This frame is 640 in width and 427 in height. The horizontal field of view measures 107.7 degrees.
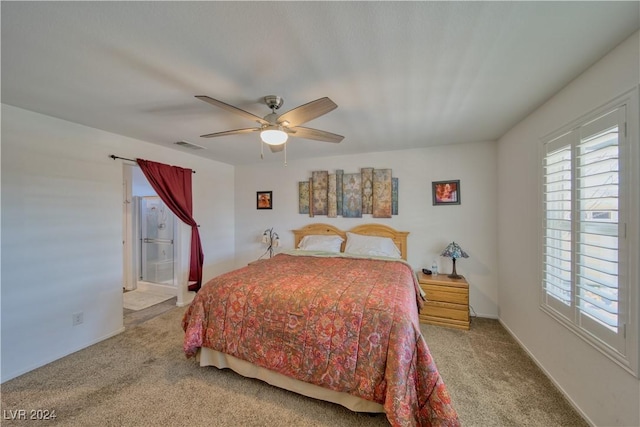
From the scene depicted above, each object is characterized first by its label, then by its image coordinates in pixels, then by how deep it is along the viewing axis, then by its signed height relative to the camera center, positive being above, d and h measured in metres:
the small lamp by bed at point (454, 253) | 3.03 -0.53
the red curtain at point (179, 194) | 3.12 +0.26
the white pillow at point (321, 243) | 3.59 -0.49
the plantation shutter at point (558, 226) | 1.73 -0.11
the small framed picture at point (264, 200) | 4.42 +0.23
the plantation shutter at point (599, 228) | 1.34 -0.10
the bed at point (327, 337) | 1.40 -0.90
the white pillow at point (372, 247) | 3.31 -0.50
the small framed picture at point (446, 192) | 3.30 +0.29
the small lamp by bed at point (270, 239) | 4.25 -0.50
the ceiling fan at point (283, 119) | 1.58 +0.71
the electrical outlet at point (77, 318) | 2.42 -1.12
